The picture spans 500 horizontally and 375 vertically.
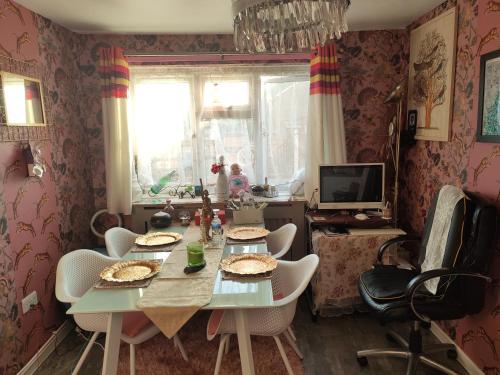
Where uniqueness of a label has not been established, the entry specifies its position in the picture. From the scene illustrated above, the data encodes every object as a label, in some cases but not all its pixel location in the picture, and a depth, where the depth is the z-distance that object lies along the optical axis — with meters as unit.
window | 3.21
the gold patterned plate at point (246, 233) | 2.42
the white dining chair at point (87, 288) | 1.85
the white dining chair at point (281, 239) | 2.52
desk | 2.62
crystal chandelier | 1.25
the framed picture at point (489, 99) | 1.92
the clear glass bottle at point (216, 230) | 2.42
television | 2.86
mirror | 2.09
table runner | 1.55
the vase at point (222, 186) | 3.08
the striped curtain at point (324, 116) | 2.93
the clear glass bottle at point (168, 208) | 2.94
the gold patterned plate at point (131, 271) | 1.81
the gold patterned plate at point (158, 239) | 2.36
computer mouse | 2.75
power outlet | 2.24
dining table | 1.55
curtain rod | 3.01
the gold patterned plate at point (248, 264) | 1.86
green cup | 1.92
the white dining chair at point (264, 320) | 1.85
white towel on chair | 2.02
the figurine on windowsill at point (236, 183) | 3.15
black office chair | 1.83
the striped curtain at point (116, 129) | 2.91
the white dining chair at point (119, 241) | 2.43
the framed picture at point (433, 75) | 2.39
